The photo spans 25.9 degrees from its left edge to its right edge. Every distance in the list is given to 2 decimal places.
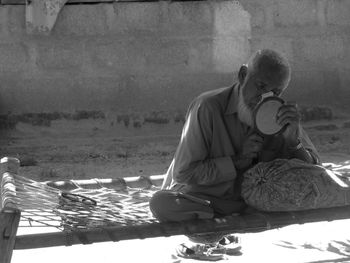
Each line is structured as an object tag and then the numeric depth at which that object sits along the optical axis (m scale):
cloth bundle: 3.16
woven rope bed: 2.92
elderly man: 3.17
